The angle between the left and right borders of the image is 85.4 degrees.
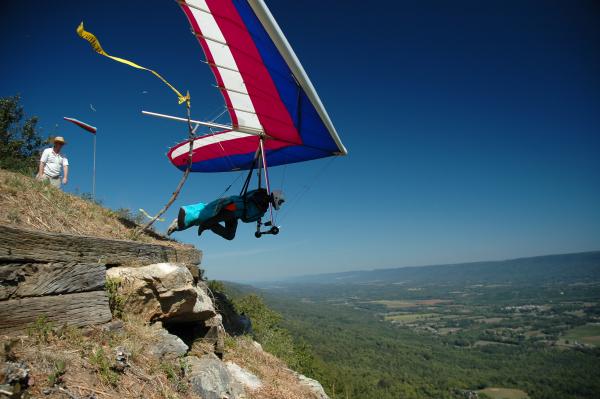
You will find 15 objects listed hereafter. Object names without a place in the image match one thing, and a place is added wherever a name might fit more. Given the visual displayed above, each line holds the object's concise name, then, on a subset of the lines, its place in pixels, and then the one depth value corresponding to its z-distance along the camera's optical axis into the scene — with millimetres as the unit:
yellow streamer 4777
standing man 6145
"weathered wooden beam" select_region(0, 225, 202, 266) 2914
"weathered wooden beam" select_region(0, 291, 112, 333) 2787
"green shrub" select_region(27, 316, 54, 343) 2865
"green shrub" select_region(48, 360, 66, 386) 2412
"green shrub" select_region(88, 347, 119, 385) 2812
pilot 6387
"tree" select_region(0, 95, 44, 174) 10057
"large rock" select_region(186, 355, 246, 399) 3705
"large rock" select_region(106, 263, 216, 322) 3969
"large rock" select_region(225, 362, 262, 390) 4824
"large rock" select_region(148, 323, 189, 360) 3676
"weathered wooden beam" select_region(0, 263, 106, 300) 2842
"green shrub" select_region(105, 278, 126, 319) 3798
